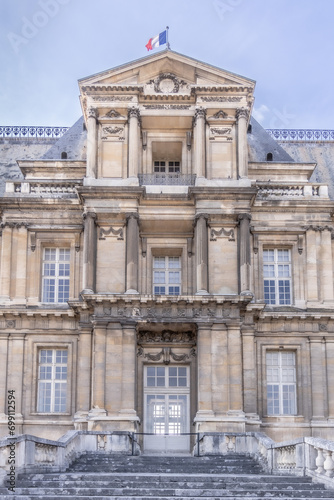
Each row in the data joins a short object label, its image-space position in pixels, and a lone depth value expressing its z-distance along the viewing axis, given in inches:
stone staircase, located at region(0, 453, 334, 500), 685.8
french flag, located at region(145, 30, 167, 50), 1270.9
